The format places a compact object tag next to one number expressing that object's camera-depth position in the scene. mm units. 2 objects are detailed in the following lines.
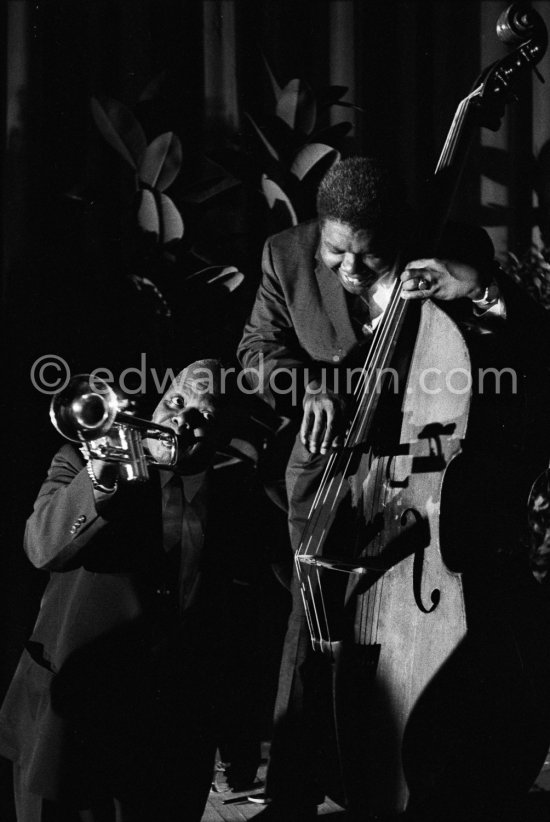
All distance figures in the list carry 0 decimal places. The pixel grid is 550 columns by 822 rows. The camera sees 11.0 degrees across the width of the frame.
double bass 5014
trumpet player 5137
